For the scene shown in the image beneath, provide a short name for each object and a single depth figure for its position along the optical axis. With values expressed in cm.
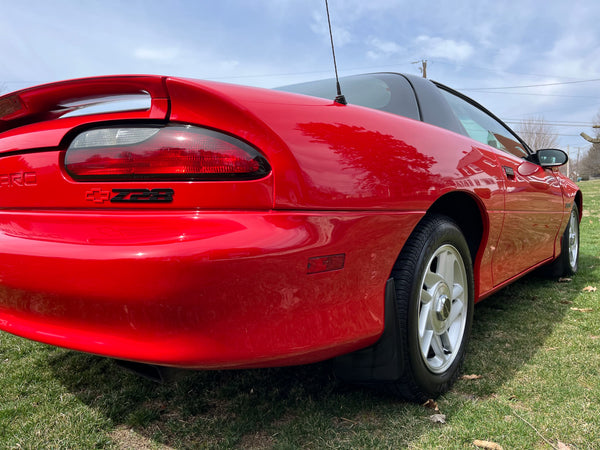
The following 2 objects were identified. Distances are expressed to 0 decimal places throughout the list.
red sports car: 117
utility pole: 2927
